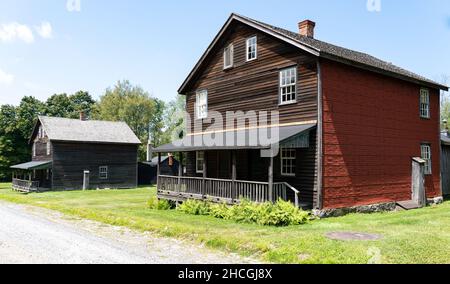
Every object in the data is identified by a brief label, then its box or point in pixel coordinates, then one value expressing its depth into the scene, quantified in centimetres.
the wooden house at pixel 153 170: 4506
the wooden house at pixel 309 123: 1581
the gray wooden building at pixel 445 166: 2330
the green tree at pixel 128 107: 6500
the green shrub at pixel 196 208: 1723
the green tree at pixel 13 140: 5041
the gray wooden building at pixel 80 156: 3591
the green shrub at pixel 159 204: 1984
